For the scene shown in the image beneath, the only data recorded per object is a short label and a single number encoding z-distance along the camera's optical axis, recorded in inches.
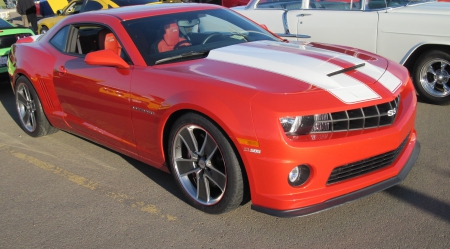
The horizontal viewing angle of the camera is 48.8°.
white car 238.5
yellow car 449.4
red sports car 123.4
